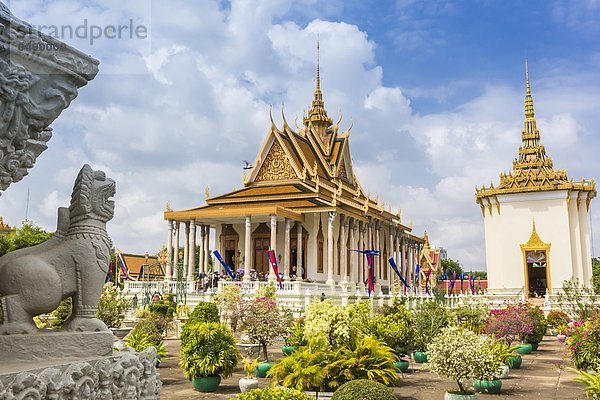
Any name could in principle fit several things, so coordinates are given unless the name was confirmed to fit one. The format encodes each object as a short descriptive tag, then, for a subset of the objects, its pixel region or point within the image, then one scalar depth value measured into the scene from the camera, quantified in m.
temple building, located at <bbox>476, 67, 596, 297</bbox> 35.56
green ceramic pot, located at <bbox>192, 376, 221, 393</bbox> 9.61
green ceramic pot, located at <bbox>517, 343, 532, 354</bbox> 15.66
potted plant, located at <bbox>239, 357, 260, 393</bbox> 9.23
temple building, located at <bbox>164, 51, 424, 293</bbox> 29.09
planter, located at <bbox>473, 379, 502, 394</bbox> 9.63
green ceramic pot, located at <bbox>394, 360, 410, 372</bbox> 11.71
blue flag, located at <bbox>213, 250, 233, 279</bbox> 27.55
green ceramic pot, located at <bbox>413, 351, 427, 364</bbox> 12.98
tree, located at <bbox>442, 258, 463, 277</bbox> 74.89
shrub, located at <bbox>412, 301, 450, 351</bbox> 12.69
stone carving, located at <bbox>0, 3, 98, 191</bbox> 3.80
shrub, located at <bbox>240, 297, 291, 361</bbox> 12.24
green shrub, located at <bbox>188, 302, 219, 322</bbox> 15.24
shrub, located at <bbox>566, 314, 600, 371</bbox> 10.88
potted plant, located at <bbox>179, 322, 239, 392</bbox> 9.61
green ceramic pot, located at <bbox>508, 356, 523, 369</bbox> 12.85
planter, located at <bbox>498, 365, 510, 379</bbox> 11.25
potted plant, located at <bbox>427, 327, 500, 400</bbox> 8.38
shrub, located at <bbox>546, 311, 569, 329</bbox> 22.98
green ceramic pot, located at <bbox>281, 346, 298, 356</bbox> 12.98
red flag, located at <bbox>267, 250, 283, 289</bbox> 24.10
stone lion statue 4.18
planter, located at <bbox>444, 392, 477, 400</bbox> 8.16
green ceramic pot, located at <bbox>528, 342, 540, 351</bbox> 16.99
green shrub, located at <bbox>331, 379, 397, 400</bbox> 6.19
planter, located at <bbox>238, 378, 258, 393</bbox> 9.26
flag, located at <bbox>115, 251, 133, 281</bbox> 30.50
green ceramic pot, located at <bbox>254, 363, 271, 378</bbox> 11.04
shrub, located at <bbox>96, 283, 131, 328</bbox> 13.40
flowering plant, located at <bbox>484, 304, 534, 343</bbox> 14.92
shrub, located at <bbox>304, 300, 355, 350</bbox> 9.23
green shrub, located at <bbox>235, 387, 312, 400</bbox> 4.93
